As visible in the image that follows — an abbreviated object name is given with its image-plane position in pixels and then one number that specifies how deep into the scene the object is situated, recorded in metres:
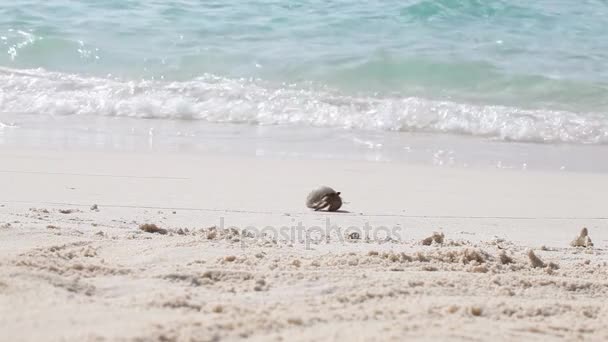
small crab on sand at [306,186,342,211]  8.11
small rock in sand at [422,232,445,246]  6.64
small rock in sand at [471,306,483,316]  4.52
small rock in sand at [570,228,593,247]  7.08
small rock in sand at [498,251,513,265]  5.85
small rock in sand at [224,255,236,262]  5.37
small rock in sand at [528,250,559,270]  5.90
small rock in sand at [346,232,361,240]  6.83
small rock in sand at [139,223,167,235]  6.47
